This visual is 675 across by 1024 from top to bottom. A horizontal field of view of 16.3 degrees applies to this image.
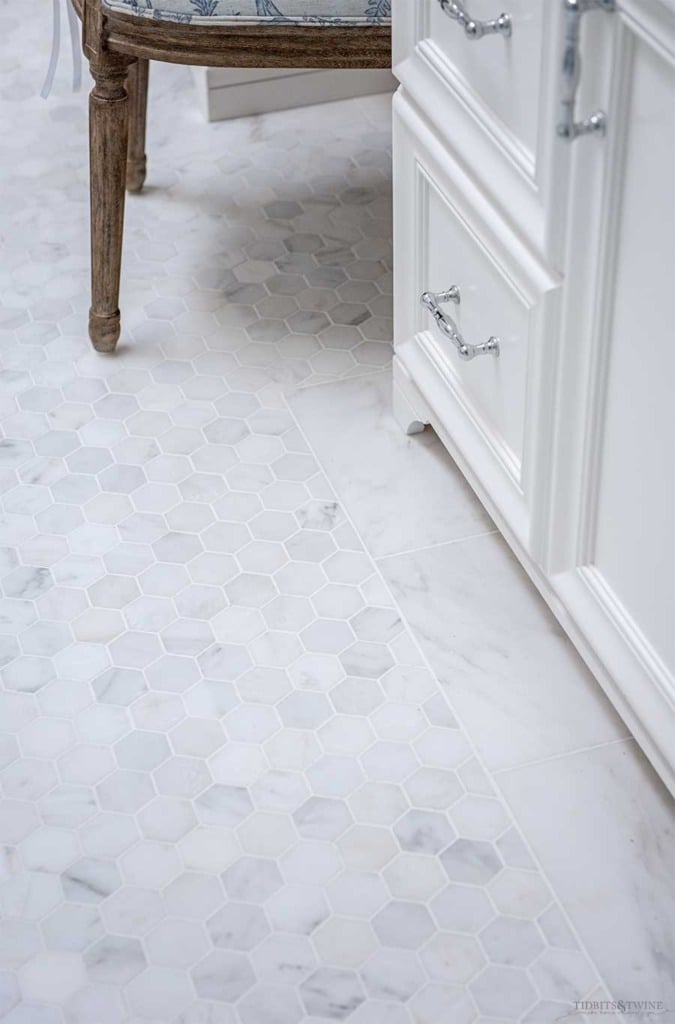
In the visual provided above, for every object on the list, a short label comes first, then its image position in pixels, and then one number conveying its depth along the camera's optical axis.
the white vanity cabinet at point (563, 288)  1.83
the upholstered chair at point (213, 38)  2.37
